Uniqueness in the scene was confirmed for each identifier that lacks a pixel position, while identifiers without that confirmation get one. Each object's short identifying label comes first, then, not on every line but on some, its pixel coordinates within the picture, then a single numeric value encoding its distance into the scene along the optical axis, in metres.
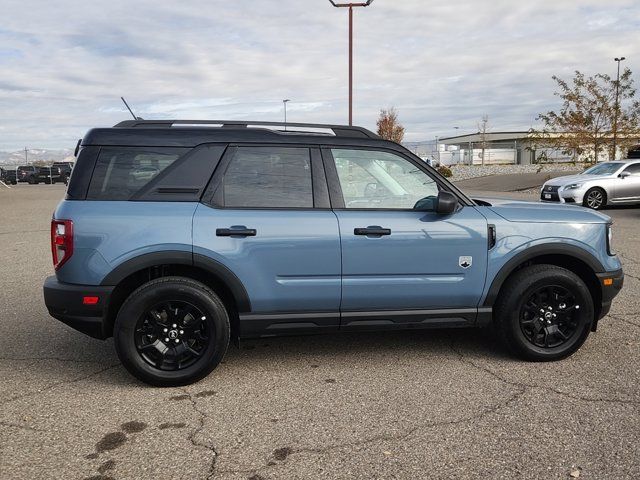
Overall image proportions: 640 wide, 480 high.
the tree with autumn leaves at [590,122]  26.69
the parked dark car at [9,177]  45.50
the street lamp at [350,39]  20.12
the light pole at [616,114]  26.45
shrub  39.22
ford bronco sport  3.79
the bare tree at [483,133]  53.41
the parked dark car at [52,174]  44.72
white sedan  15.78
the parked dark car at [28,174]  45.19
